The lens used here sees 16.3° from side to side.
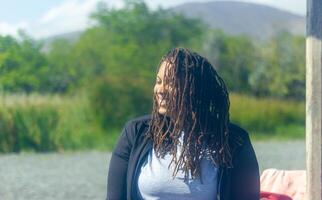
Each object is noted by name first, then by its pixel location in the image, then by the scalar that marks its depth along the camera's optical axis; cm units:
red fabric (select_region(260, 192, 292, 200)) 482
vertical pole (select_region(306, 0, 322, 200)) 356
